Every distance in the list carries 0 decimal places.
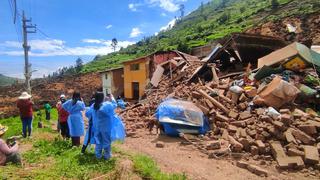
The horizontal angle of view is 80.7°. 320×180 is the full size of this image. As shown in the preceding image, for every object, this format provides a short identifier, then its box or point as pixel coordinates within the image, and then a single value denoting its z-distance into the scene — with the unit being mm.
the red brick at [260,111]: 5790
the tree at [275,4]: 38940
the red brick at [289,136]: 4937
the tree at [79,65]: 50646
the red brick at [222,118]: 6059
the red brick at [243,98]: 6483
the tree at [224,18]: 45770
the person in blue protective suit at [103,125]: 3791
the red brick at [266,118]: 5476
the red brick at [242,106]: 6275
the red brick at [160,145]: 5676
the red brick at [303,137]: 4955
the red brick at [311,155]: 4462
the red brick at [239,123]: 5719
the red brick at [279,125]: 5170
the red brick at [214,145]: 5257
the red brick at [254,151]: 4928
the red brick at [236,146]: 5077
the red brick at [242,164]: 4507
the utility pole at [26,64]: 12201
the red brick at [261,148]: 4933
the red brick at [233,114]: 6080
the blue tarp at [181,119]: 6154
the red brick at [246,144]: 5109
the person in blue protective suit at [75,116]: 4498
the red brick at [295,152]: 4628
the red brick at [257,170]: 4228
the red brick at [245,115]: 5917
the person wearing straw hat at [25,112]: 5717
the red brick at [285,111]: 5676
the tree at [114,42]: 67419
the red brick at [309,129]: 5136
